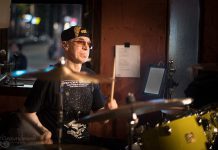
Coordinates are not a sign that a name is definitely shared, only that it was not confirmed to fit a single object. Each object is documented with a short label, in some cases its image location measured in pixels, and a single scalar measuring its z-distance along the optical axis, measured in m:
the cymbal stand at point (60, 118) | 4.37
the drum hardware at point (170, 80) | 6.57
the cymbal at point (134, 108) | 4.16
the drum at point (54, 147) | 4.40
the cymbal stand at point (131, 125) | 4.60
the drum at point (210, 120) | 5.34
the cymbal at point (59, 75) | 4.24
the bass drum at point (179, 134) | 5.11
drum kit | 4.27
